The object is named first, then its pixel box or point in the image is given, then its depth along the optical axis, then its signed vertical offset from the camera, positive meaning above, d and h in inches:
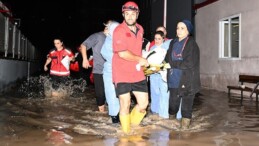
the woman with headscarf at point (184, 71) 206.4 +1.2
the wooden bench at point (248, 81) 371.9 -8.7
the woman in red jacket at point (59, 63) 377.7 +10.2
